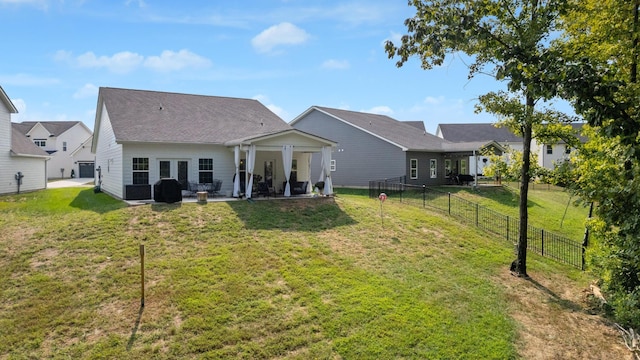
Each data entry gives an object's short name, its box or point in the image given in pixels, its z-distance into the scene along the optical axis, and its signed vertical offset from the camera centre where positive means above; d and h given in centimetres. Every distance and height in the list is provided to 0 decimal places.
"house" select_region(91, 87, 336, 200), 1683 +105
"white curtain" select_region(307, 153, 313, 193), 1945 -29
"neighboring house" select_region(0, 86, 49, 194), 2052 +41
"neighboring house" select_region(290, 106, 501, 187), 2552 +113
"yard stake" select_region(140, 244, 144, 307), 780 -226
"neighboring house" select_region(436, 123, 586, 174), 4588 +426
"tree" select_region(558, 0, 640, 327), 430 +51
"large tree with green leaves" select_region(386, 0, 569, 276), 480 +242
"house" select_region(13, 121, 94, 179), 4131 +225
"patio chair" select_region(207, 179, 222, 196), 1772 -95
